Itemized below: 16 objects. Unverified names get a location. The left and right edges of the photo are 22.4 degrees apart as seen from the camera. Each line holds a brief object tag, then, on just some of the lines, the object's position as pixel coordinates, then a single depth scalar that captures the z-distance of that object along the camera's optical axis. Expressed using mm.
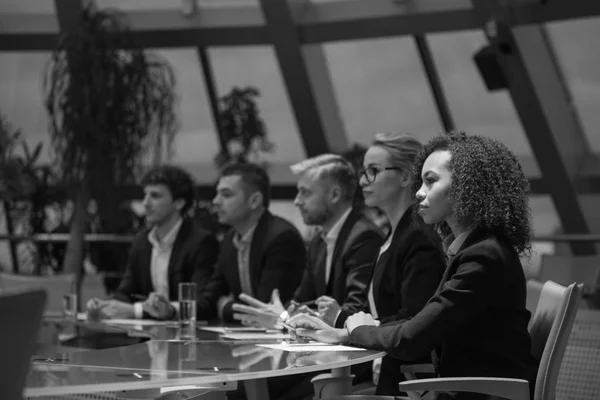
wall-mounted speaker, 11849
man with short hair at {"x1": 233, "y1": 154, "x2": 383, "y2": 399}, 5484
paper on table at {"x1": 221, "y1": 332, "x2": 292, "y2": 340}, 4772
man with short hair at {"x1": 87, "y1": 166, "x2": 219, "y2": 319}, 7165
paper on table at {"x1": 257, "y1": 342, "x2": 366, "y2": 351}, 4188
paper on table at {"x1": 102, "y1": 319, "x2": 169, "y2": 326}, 5822
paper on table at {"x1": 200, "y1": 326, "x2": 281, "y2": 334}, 5217
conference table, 3238
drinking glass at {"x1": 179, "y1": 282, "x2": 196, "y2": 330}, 5521
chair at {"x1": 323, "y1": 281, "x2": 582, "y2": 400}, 3563
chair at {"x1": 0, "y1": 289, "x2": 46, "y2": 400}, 2645
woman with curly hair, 3824
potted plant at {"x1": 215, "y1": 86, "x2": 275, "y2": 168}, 14502
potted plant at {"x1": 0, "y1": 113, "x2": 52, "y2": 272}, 12305
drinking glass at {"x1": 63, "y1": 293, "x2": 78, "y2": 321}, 6120
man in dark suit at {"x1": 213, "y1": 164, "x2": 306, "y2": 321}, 6636
